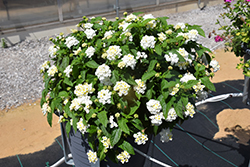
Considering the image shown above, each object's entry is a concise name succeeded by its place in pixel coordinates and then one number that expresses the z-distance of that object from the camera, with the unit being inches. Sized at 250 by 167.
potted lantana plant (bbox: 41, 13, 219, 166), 46.9
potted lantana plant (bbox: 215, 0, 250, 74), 77.3
